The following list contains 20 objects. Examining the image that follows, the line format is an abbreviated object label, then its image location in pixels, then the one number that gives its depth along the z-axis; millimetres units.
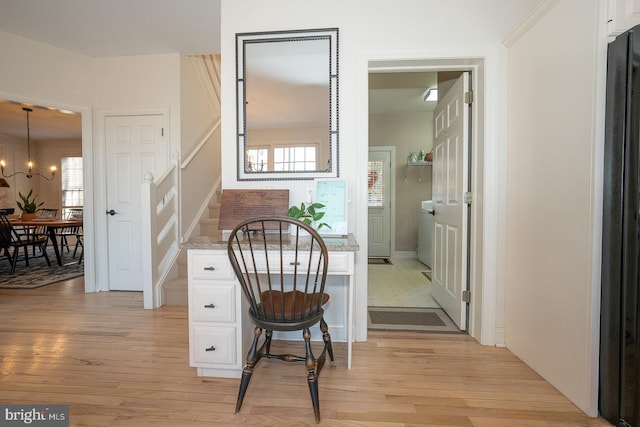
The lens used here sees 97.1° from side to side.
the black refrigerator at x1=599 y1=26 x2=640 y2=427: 1180
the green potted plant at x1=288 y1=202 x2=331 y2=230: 1724
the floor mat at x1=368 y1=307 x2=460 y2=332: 2279
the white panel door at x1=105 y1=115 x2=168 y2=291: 3213
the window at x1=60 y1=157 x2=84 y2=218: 6695
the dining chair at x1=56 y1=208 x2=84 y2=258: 5039
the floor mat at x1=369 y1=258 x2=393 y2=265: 4762
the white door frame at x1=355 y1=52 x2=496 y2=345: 1977
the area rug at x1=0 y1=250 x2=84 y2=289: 3488
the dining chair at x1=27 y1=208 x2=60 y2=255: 5313
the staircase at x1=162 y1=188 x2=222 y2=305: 2799
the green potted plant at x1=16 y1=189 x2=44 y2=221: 4452
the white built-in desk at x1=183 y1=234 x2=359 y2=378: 1547
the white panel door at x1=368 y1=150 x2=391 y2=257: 5266
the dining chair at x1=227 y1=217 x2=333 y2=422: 1309
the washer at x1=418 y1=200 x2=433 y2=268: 4461
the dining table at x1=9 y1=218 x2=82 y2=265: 3949
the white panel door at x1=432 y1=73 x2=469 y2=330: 2203
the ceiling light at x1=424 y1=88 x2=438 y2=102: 4132
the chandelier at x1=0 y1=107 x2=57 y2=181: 5728
